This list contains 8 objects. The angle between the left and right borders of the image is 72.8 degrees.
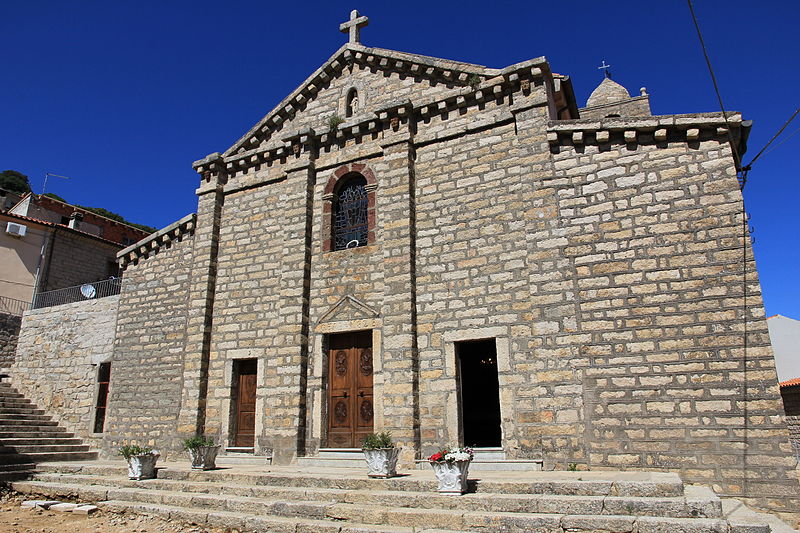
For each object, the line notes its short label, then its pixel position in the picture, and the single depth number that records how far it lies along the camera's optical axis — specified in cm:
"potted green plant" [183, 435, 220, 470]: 957
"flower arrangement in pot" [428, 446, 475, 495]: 679
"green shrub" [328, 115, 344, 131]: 1252
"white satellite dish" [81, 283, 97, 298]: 1888
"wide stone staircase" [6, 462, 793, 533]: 564
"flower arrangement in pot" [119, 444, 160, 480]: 945
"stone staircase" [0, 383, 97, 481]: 1196
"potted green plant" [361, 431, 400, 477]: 789
